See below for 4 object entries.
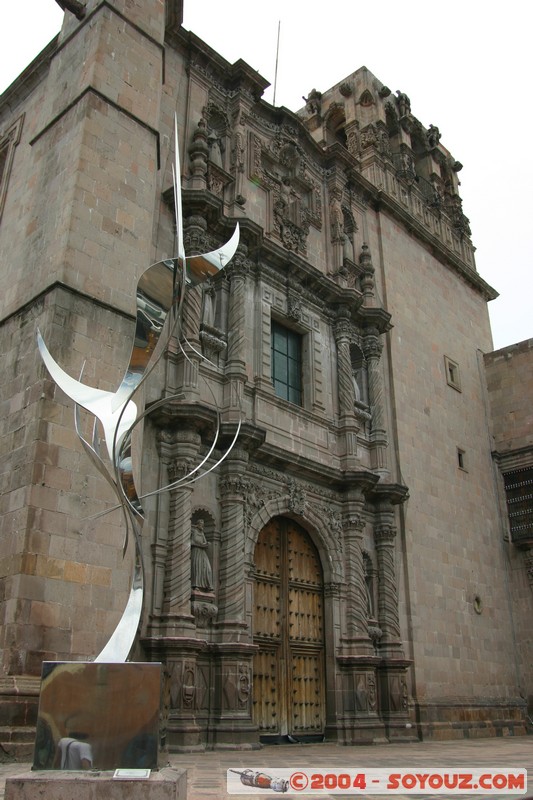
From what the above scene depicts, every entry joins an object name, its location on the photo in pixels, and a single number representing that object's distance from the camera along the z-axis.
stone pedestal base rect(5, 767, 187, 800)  3.96
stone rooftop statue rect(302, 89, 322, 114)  21.88
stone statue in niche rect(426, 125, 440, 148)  22.25
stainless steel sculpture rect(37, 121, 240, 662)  5.77
